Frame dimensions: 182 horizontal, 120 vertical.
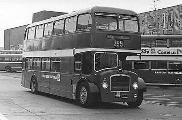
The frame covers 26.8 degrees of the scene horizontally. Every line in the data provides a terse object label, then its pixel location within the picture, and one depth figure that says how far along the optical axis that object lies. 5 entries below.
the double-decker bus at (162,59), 30.47
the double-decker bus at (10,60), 60.00
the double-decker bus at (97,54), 13.77
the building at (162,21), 32.94
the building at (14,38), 75.59
